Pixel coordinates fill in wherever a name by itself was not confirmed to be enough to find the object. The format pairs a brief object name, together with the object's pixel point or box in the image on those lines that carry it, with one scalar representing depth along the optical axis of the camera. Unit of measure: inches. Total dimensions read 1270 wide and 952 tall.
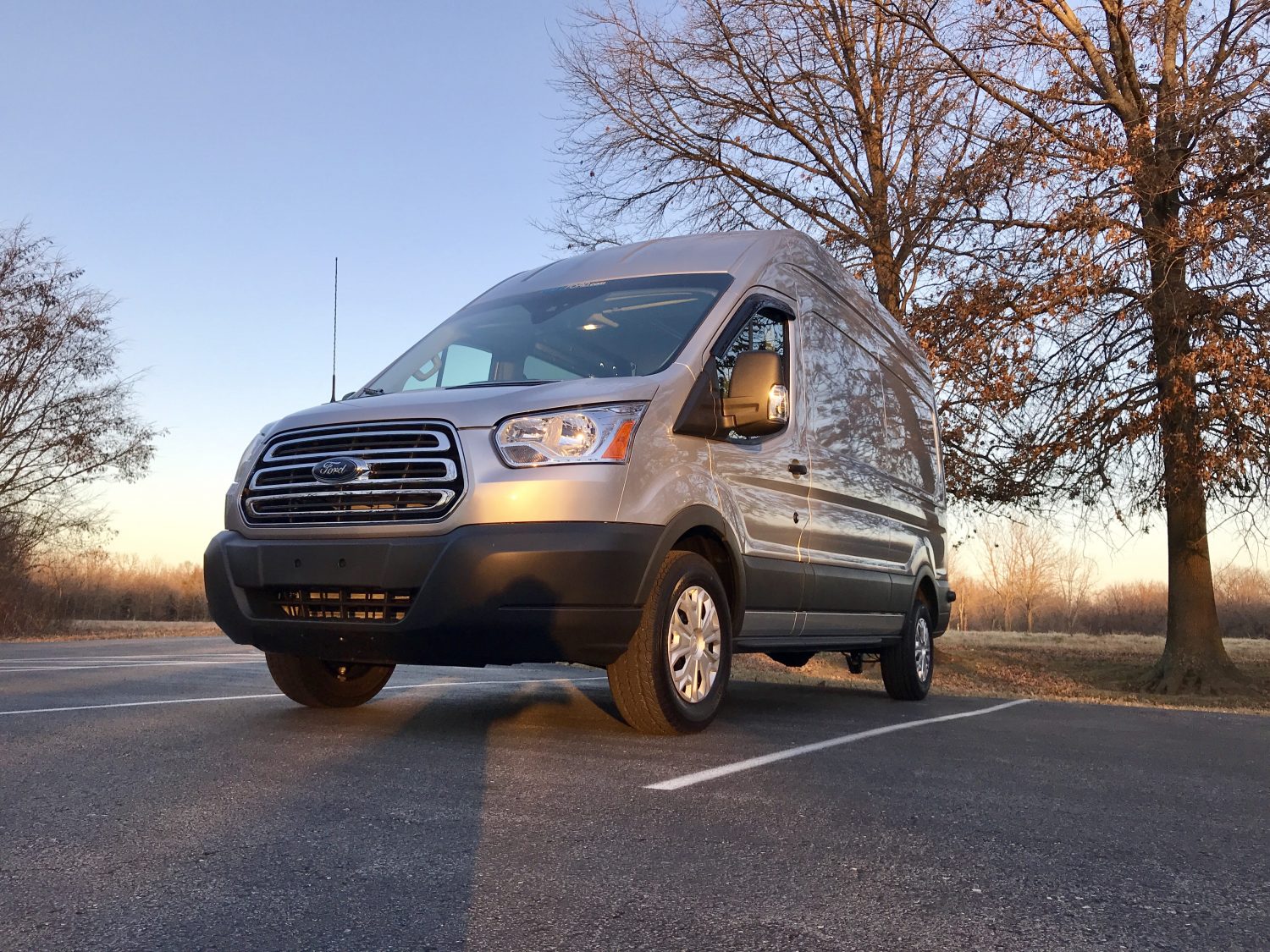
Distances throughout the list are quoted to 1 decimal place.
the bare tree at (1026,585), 2326.5
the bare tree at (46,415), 952.3
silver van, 191.2
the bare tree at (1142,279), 542.6
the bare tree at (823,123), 665.0
